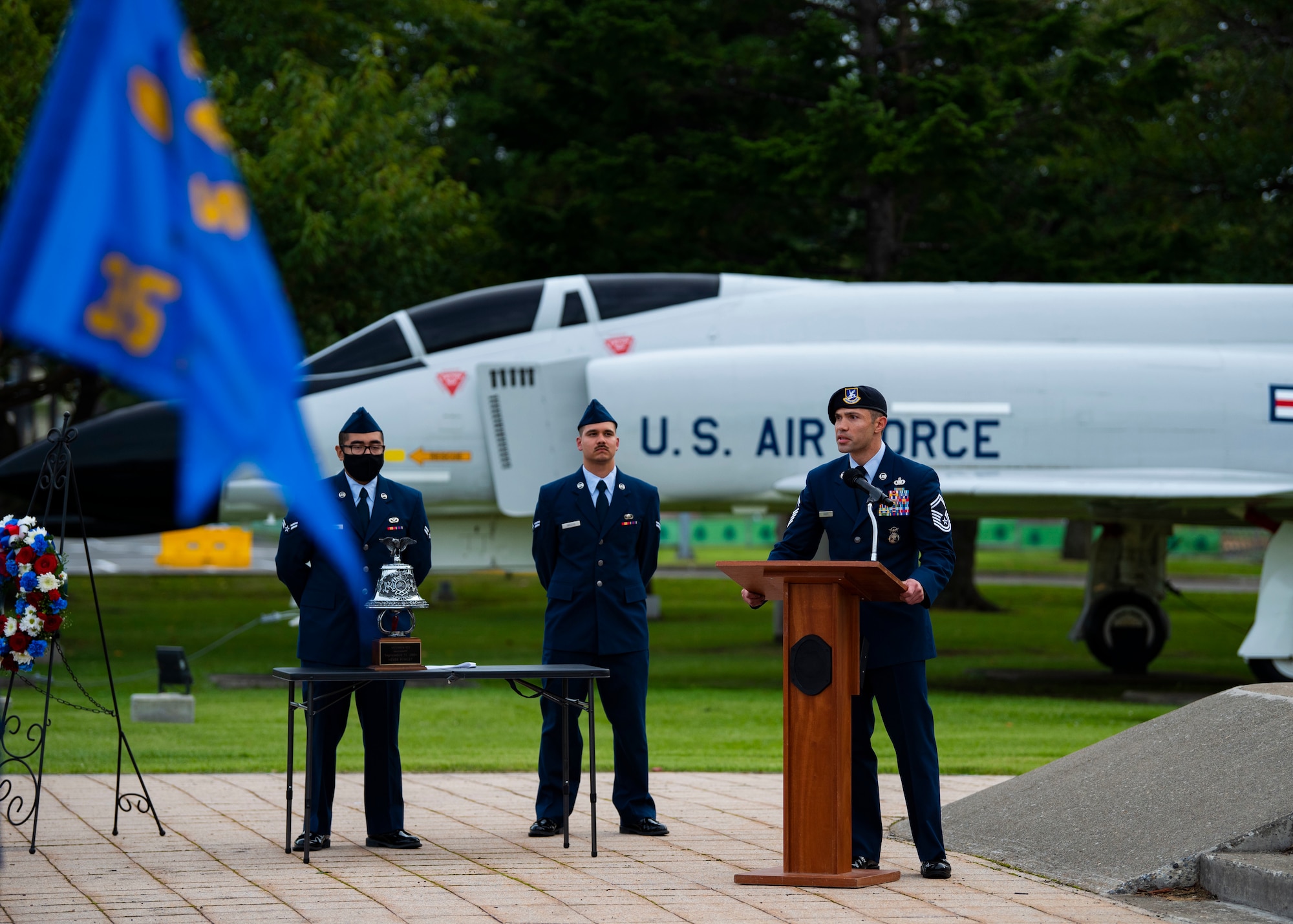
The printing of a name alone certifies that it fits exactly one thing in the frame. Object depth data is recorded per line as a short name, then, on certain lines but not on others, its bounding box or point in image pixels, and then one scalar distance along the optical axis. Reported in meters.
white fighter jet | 26.09
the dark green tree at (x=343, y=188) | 34.69
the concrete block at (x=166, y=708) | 23.12
